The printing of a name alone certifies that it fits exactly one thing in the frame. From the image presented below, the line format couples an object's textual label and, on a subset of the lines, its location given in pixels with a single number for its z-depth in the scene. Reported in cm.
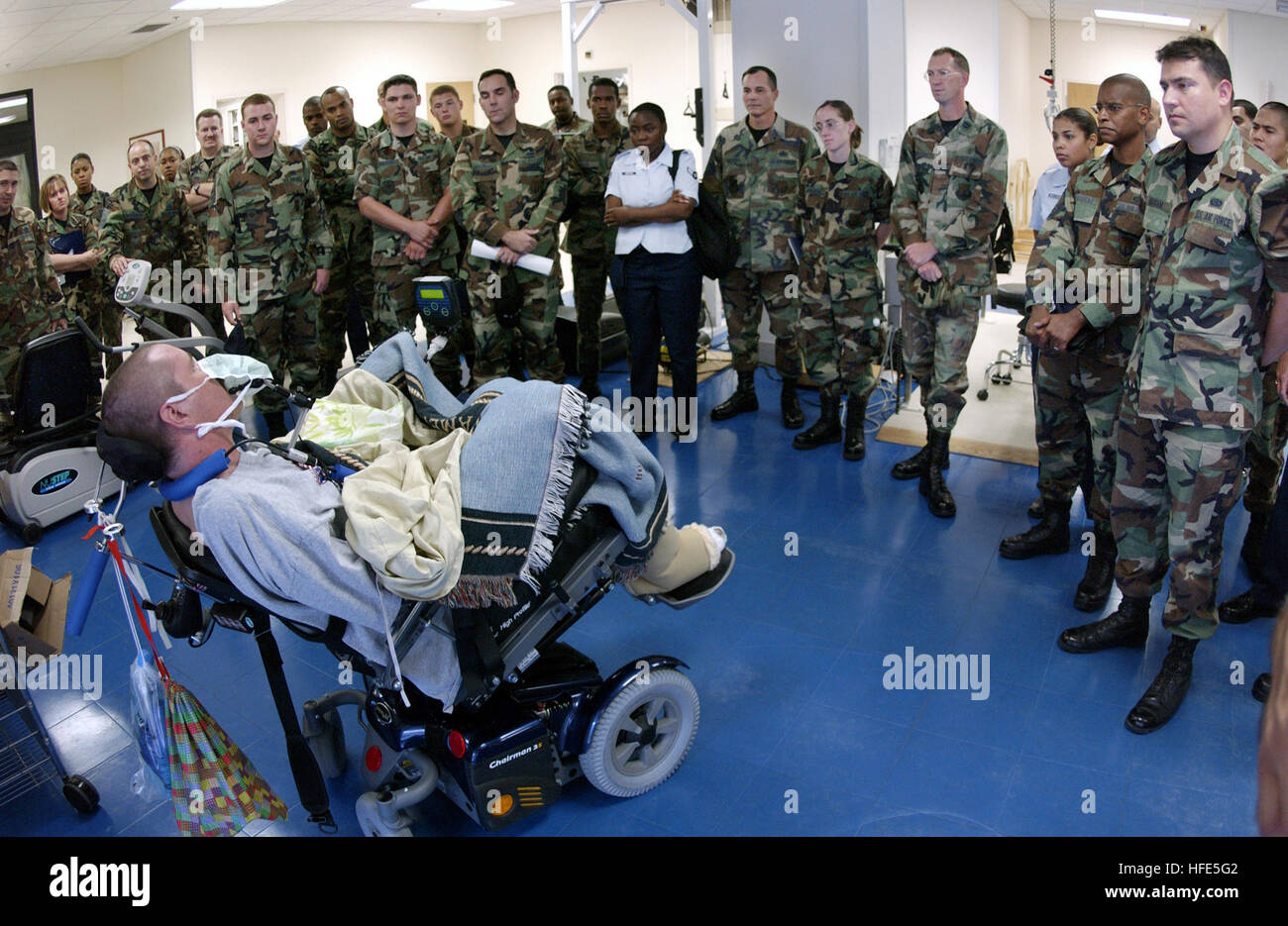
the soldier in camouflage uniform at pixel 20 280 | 522
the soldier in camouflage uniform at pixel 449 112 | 582
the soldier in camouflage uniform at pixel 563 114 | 649
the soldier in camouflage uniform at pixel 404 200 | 562
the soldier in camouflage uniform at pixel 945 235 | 420
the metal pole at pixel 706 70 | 635
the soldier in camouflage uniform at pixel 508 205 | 535
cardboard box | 267
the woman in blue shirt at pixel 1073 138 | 443
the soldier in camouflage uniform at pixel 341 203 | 619
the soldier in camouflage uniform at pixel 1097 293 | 322
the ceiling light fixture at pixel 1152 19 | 691
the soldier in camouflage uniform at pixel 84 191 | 724
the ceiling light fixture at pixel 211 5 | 832
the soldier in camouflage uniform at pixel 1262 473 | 358
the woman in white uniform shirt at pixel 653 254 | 500
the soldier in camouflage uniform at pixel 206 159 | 692
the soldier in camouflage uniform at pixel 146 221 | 650
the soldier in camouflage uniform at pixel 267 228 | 532
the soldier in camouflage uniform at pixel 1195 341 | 265
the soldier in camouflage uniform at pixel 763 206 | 514
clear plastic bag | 222
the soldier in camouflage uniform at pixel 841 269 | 476
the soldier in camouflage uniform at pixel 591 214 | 593
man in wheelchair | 200
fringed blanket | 218
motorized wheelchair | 227
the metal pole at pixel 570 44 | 741
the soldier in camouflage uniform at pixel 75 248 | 657
